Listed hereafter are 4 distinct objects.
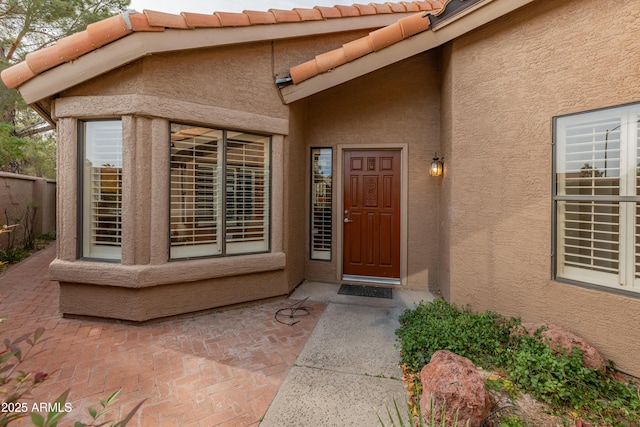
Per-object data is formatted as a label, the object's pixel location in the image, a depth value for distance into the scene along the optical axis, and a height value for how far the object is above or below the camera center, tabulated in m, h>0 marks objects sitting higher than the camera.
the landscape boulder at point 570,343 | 2.65 -1.29
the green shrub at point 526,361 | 2.32 -1.45
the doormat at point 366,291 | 4.99 -1.46
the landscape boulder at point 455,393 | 2.09 -1.38
